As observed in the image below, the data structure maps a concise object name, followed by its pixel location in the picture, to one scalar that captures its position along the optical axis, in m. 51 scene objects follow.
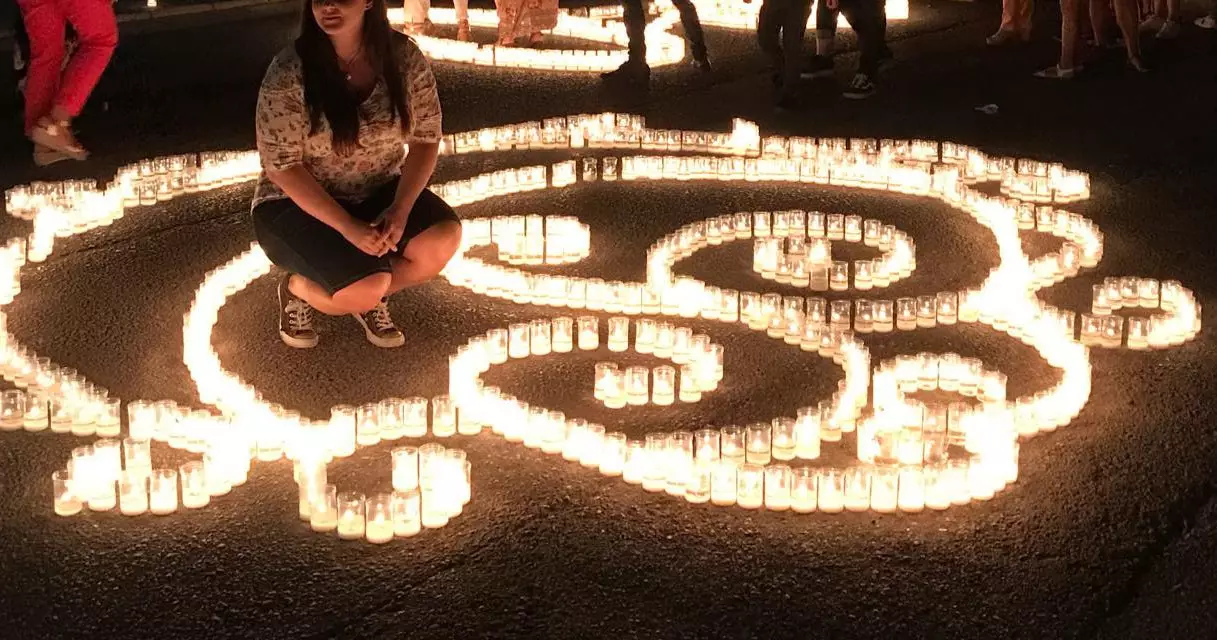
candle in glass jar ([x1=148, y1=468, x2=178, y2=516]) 6.19
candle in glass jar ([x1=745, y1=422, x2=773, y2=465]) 6.52
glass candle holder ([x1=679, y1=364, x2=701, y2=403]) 7.29
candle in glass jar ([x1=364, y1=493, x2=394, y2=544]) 5.98
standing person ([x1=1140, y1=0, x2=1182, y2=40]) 15.67
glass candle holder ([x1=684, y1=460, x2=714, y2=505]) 6.31
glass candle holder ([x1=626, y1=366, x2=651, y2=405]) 7.23
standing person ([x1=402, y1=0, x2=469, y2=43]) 15.48
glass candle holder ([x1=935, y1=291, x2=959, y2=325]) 8.27
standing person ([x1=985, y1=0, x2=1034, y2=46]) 15.34
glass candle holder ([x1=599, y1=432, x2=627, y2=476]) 6.57
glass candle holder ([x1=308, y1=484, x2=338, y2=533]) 6.09
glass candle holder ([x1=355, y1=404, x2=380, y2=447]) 6.80
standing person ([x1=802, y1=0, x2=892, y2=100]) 12.96
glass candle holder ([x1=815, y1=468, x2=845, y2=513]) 6.24
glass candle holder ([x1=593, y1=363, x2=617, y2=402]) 7.23
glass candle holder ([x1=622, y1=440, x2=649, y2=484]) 6.47
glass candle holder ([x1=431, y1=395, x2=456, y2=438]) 6.89
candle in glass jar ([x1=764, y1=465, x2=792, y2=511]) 6.25
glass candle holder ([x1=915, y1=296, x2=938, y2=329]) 8.21
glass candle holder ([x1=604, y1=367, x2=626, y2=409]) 7.21
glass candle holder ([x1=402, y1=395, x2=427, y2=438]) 6.88
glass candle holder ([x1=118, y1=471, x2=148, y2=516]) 6.18
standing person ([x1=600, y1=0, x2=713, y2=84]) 13.39
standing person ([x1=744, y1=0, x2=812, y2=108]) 12.59
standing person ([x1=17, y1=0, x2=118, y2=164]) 10.98
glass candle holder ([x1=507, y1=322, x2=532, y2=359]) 7.77
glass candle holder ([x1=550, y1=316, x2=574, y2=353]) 7.83
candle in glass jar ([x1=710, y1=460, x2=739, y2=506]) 6.27
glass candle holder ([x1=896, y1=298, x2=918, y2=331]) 8.20
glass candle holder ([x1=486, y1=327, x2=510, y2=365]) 7.71
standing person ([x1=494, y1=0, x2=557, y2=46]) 14.73
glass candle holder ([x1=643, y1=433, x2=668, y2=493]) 6.42
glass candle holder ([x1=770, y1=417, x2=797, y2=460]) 6.62
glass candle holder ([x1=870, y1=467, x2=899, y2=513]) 6.24
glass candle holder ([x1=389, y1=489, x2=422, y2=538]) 6.03
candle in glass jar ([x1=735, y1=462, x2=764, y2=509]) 6.26
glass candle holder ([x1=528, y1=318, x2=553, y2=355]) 7.80
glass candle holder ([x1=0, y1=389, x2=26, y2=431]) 6.96
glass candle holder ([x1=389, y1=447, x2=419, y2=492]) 6.28
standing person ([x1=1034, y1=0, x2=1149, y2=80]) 13.69
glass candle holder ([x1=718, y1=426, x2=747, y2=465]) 6.52
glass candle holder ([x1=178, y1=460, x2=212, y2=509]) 6.25
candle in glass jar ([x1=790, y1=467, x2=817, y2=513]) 6.23
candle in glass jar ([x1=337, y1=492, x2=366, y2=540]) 6.02
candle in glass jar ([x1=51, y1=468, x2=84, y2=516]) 6.19
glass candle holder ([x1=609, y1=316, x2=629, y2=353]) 7.79
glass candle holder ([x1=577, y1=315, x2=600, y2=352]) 7.84
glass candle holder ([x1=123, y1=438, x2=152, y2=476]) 6.30
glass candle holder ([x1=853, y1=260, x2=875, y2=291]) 8.77
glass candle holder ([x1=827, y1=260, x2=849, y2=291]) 8.69
